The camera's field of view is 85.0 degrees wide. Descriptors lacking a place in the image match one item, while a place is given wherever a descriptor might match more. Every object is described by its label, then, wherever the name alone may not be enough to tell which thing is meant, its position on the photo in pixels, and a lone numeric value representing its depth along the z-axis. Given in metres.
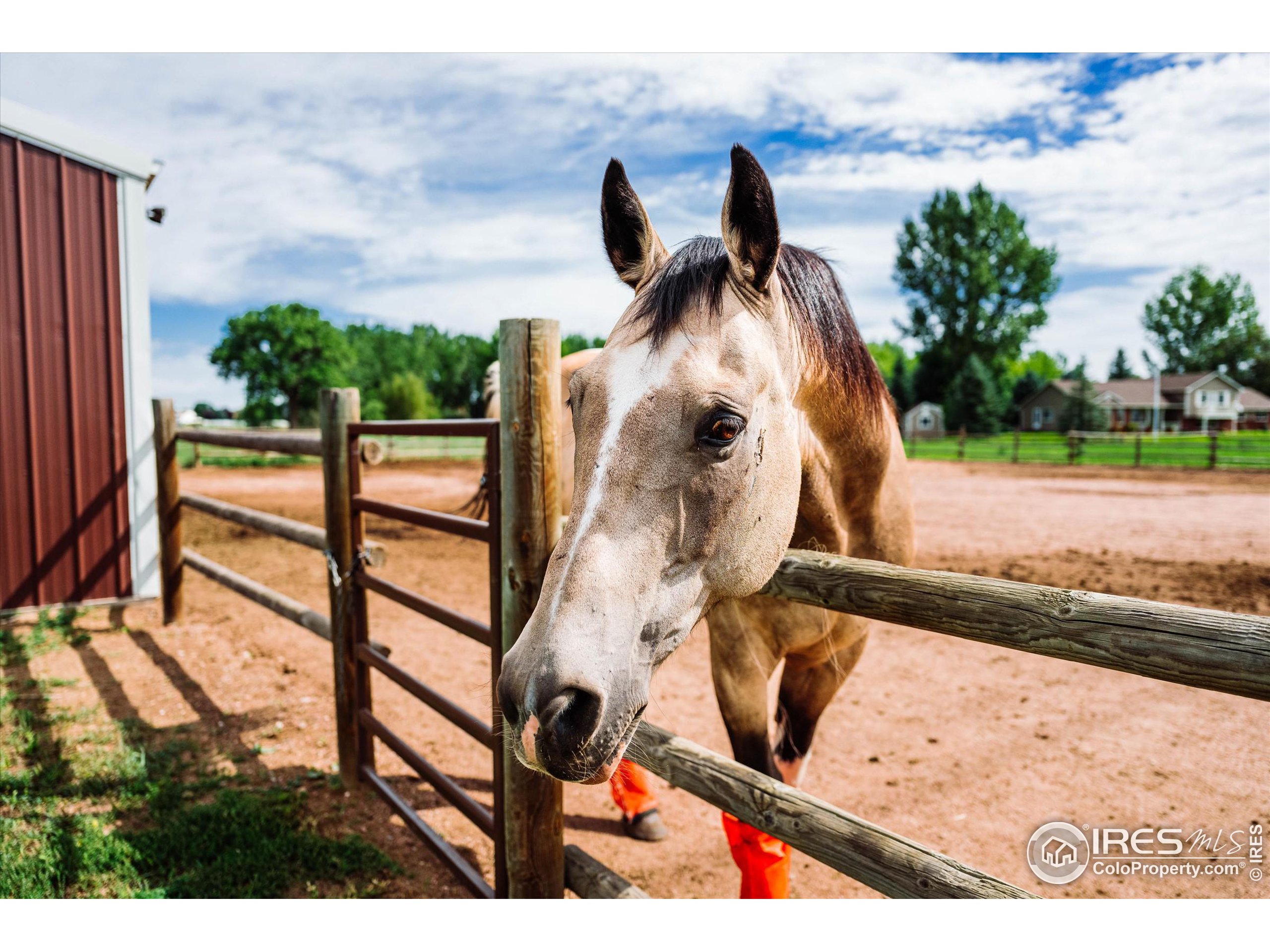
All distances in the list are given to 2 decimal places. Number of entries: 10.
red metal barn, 5.84
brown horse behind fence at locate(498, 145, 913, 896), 1.23
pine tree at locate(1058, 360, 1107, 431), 42.06
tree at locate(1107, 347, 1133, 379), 64.94
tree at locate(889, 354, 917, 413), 53.75
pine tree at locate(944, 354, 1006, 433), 41.25
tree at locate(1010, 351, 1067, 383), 74.19
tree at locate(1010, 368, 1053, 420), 57.78
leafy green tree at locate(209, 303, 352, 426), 50.72
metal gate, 2.35
